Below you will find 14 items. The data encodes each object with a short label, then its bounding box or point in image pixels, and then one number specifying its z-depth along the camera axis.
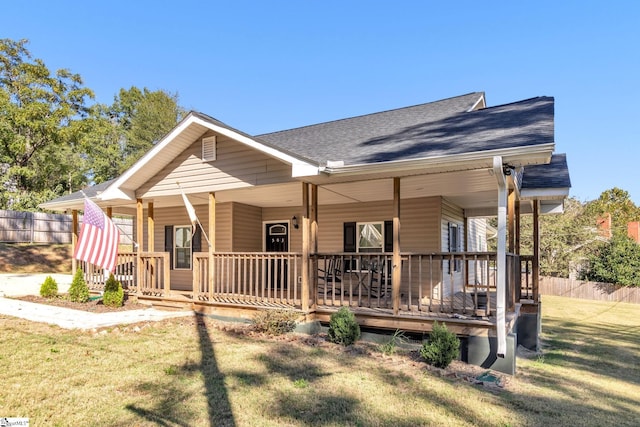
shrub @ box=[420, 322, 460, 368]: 5.62
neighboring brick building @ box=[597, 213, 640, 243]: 26.25
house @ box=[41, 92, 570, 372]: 5.96
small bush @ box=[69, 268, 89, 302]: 9.70
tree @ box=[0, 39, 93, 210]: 18.38
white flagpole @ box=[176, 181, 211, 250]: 8.31
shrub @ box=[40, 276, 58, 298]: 10.43
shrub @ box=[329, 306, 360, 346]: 6.56
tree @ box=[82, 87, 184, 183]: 30.95
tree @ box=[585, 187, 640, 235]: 38.58
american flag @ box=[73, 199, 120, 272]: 7.80
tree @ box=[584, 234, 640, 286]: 20.02
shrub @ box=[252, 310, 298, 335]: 7.07
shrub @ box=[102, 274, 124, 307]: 8.96
